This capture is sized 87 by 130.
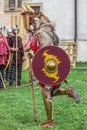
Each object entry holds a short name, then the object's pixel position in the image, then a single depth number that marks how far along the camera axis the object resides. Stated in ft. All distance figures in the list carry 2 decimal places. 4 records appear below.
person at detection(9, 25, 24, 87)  52.85
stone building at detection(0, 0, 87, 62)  96.78
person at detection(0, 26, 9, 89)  50.75
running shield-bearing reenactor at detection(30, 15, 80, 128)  28.63
